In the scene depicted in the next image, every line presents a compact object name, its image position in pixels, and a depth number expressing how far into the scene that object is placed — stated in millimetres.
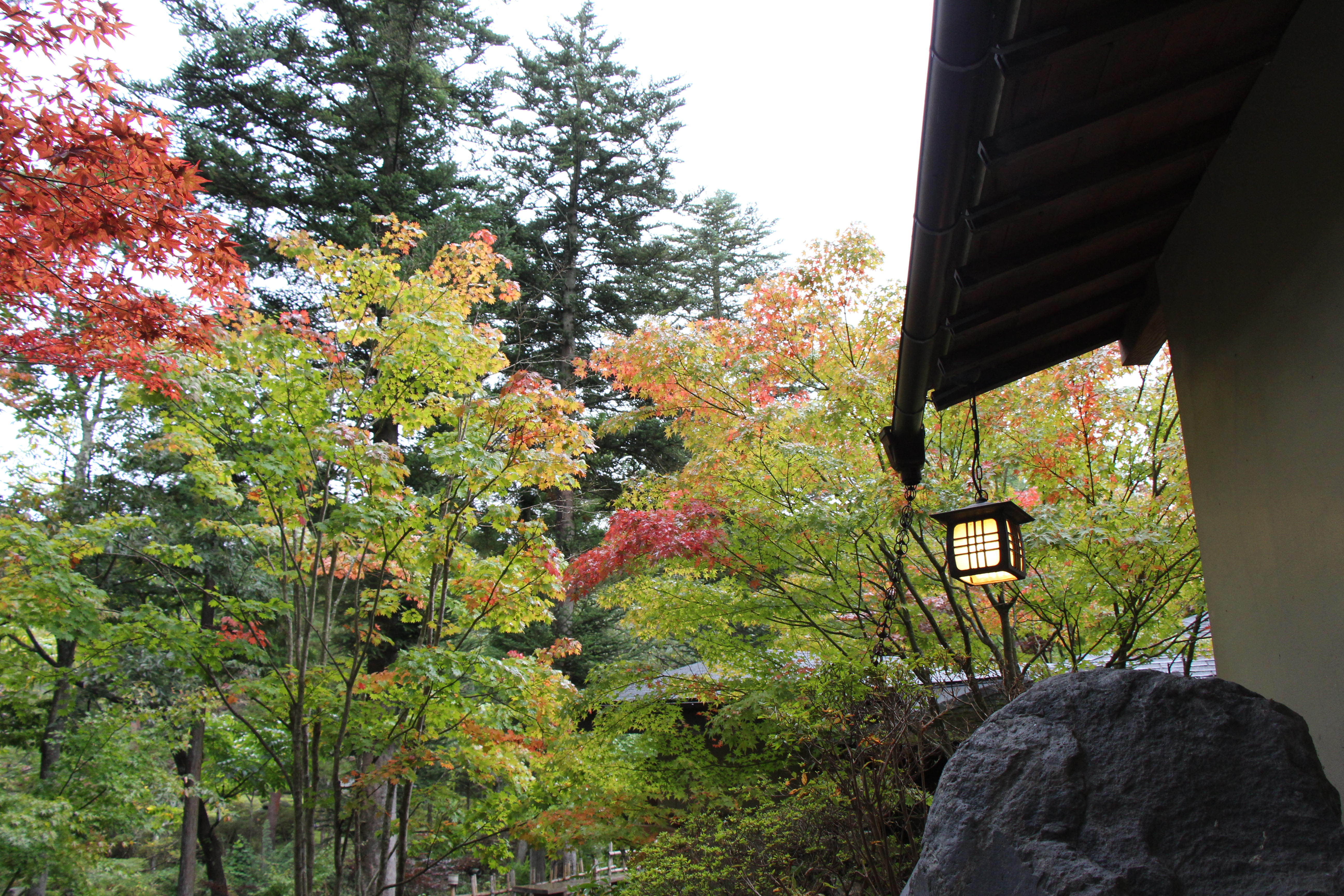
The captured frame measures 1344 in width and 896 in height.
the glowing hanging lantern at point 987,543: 3766
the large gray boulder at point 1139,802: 1883
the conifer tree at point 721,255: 22766
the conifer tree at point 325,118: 11797
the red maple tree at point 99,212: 3379
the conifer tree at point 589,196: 16734
